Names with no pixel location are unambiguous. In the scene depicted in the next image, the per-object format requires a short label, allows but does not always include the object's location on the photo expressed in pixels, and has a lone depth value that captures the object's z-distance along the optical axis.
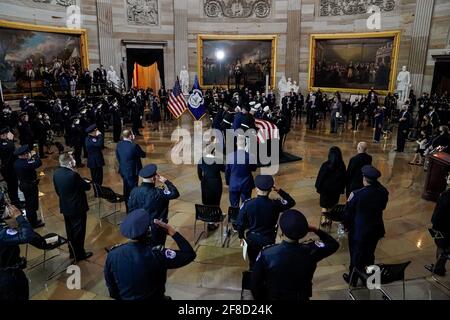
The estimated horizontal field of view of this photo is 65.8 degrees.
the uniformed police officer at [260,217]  4.20
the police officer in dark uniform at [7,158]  7.78
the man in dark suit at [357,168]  6.69
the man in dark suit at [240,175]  6.21
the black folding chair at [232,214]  6.03
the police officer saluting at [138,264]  2.90
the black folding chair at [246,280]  3.75
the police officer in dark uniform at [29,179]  6.58
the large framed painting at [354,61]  21.19
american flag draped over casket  11.14
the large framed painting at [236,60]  25.34
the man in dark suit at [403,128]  12.77
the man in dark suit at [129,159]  7.07
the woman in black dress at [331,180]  6.48
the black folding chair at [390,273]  4.11
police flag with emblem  15.03
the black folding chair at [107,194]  6.98
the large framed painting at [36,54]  17.50
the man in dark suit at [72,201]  5.45
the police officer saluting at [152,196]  4.90
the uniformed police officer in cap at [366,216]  4.74
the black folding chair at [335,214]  6.17
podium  8.24
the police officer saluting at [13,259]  3.39
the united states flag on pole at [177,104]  15.88
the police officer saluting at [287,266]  2.91
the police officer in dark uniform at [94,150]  8.08
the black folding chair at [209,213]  6.17
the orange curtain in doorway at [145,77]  28.53
